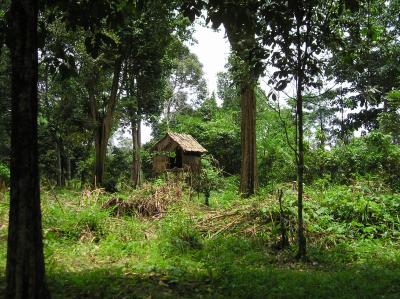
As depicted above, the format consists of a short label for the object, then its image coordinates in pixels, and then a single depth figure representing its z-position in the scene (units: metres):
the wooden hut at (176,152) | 24.58
